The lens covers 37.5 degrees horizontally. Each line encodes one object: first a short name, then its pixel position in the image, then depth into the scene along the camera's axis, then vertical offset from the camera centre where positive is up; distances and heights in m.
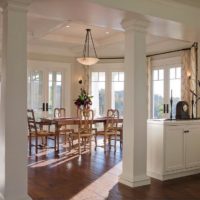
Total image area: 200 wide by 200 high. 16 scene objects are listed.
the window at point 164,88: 8.72 +0.42
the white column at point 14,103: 3.37 -0.03
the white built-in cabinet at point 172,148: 4.80 -0.79
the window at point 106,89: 10.45 +0.44
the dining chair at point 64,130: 7.48 -0.74
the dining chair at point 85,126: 6.94 -0.59
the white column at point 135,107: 4.49 -0.10
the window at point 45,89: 9.61 +0.39
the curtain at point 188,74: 7.91 +0.77
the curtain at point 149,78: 9.43 +0.76
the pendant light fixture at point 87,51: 7.64 +1.64
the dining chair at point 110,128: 7.40 -0.68
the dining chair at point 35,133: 6.73 -0.75
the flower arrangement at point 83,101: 7.15 +0.00
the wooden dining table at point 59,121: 6.82 -0.48
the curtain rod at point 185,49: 7.73 +1.50
